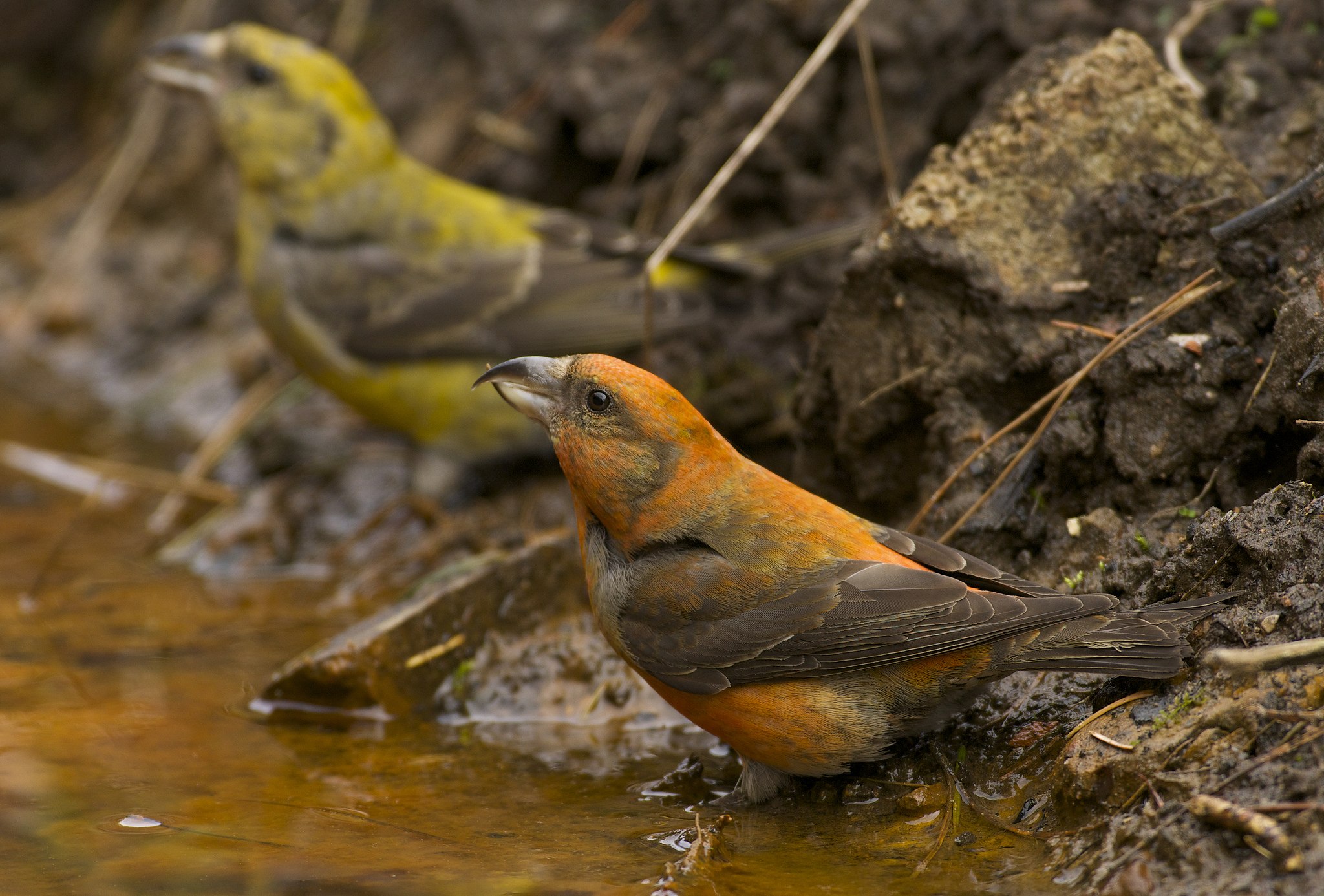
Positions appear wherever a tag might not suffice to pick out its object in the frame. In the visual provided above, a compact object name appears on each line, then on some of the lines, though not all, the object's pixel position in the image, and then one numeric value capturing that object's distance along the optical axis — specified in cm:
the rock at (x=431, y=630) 797
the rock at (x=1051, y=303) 716
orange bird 620
